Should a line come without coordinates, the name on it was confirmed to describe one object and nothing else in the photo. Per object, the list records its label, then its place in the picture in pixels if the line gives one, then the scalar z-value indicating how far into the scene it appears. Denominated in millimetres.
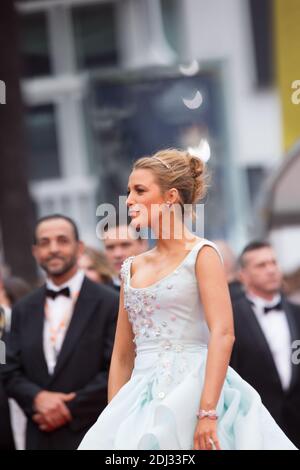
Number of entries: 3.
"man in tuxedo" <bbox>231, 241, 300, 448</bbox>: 11025
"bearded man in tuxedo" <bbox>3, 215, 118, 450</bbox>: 9852
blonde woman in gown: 6826
